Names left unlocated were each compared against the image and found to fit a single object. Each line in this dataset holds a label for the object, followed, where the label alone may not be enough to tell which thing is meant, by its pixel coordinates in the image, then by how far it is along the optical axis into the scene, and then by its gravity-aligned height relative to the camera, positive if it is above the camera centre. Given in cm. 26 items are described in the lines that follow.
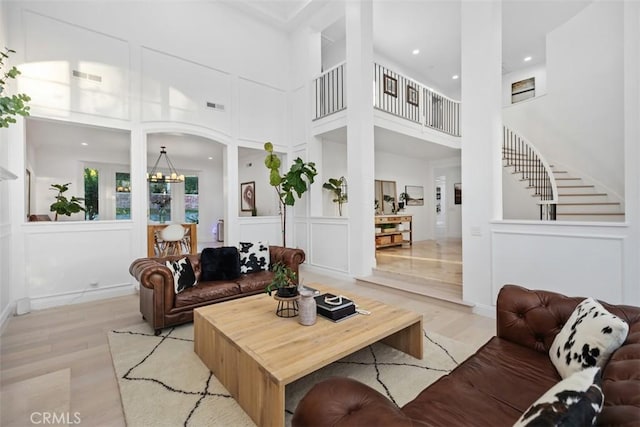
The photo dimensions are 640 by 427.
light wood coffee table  158 -84
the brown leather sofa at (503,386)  98 -76
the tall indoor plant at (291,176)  544 +69
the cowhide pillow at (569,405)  70 -49
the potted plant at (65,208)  446 +11
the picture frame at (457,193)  970 +61
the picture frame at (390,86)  686 +306
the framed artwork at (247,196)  771 +46
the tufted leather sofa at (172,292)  284 -86
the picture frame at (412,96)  728 +296
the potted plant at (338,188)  635 +53
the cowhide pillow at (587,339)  119 -57
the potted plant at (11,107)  172 +67
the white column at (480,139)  332 +84
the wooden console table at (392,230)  734 -49
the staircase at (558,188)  518 +43
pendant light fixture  687 +88
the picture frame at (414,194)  886 +54
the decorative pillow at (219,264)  352 -63
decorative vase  212 -72
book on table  221 -75
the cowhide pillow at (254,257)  388 -60
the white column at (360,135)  485 +130
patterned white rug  178 -122
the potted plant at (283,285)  233 -59
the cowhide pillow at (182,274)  303 -65
